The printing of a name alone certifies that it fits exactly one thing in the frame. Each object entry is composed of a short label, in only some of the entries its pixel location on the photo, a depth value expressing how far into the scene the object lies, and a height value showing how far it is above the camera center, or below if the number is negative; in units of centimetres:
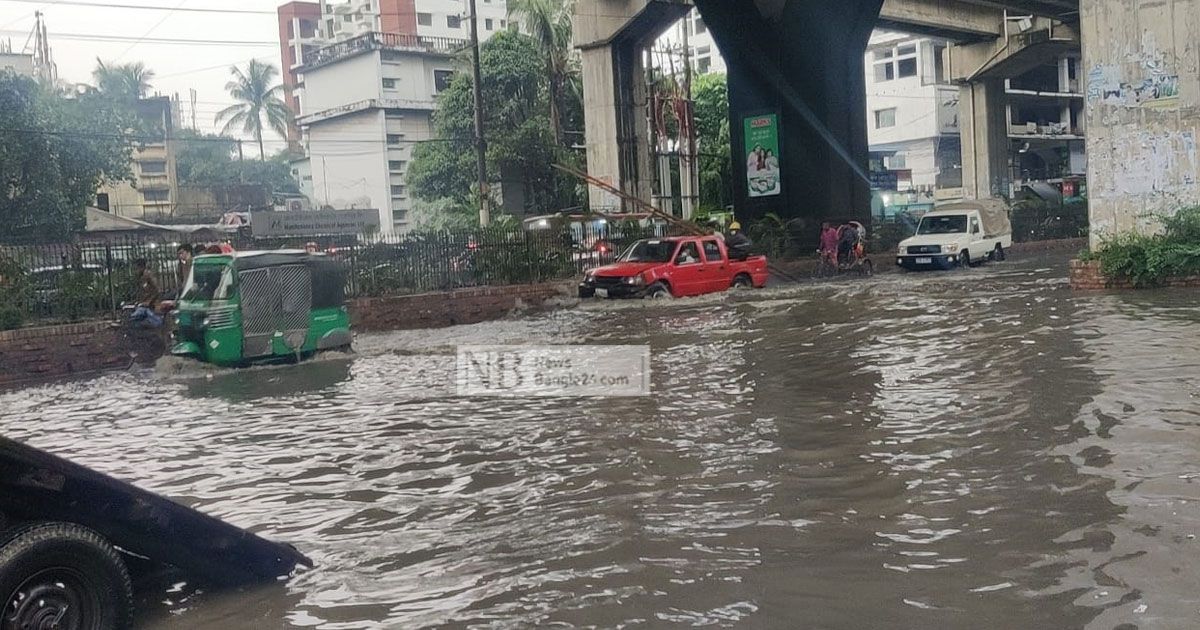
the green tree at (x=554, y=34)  4541 +939
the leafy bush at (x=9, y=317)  1611 -42
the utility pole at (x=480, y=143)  3375 +378
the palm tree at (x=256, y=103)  7281 +1156
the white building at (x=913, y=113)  6519 +741
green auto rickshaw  1446 -44
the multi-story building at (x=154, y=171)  6575 +704
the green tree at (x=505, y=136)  4709 +549
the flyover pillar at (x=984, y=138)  5159 +443
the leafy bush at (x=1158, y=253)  1641 -53
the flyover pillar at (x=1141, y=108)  1606 +169
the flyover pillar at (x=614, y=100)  3409 +486
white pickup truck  3020 -20
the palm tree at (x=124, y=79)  6419 +1241
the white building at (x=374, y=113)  6688 +965
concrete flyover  3183 +481
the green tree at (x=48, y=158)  3119 +401
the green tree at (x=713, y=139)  4659 +500
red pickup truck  2170 -47
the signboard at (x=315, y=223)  2006 +91
